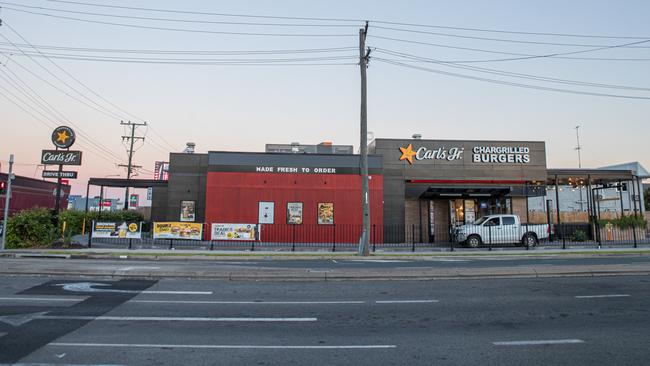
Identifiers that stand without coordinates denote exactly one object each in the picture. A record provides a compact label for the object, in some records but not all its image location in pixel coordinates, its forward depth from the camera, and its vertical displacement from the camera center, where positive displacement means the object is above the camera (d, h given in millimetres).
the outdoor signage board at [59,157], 24453 +4068
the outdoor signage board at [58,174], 24361 +3062
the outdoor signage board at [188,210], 28141 +1085
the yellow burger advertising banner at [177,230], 22062 -256
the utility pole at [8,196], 18594 +1285
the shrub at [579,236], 26516 -452
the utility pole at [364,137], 19109 +4404
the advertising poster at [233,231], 22470 -283
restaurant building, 27094 +2744
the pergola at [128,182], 30531 +3276
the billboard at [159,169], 60759 +8767
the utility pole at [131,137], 50650 +11147
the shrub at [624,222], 26812 +498
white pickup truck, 23547 -205
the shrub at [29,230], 20719 -304
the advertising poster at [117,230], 21391 -258
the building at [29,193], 46844 +3855
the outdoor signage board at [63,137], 24662 +5376
